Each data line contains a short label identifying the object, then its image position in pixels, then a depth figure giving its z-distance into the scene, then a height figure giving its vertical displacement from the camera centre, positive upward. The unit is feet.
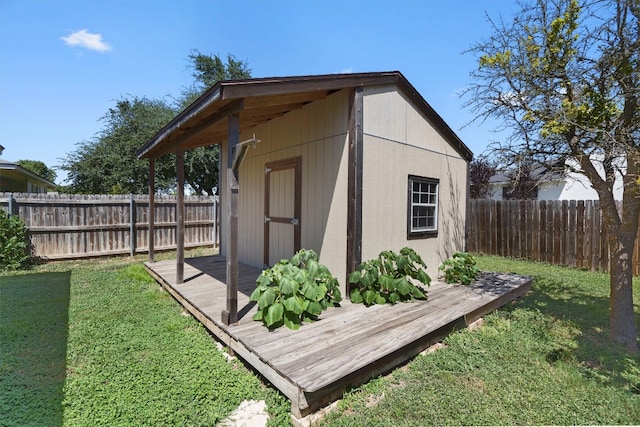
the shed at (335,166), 11.35 +2.27
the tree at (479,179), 44.13 +4.79
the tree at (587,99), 10.29 +4.27
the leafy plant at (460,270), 16.94 -3.44
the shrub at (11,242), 20.81 -2.39
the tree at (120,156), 46.65 +8.38
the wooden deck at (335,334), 7.30 -3.99
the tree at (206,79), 50.34 +23.47
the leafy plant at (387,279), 12.58 -3.00
